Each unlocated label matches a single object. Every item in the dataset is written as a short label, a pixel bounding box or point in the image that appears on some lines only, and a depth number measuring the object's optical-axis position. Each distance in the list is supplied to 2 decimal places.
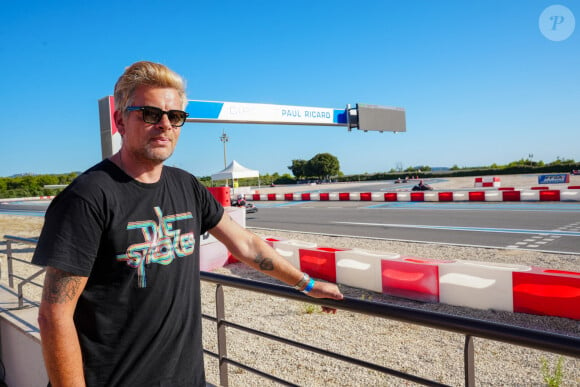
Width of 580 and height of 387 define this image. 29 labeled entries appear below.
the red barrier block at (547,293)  4.91
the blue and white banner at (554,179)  31.36
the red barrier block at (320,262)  7.27
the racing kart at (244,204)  20.36
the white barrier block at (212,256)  8.49
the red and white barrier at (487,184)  31.39
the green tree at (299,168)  98.72
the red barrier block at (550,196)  19.23
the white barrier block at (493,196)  20.73
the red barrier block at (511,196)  20.22
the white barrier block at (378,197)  25.45
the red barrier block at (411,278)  5.95
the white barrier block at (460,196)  22.09
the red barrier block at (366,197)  25.84
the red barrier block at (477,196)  21.23
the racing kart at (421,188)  29.07
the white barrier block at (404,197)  23.97
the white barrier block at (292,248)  8.01
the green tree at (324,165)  95.69
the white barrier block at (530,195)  19.79
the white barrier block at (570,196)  18.69
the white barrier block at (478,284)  5.40
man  1.34
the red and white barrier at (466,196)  19.23
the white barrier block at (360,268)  6.58
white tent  32.34
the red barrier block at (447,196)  22.36
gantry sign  12.50
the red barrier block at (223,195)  11.66
